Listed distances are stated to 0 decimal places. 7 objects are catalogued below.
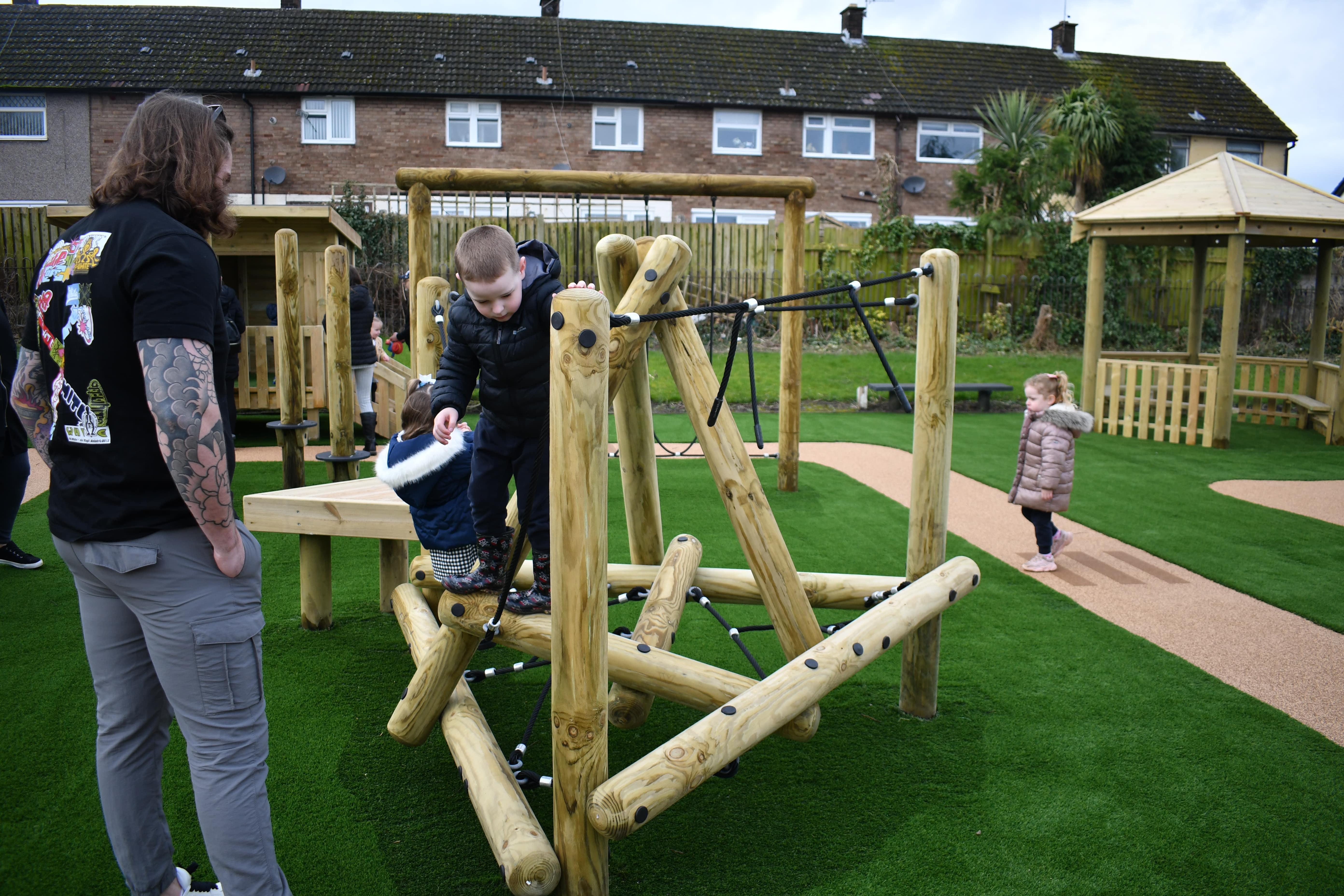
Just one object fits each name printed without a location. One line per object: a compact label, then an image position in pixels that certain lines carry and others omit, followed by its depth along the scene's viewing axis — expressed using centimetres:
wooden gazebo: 1077
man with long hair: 192
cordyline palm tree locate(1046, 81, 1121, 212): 2078
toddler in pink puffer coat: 573
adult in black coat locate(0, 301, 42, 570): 491
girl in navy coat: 315
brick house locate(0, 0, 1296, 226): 2203
